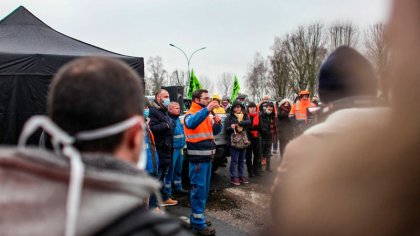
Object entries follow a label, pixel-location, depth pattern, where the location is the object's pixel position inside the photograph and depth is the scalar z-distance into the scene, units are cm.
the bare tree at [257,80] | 4668
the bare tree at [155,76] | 5406
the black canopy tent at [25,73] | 518
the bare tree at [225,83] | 6414
